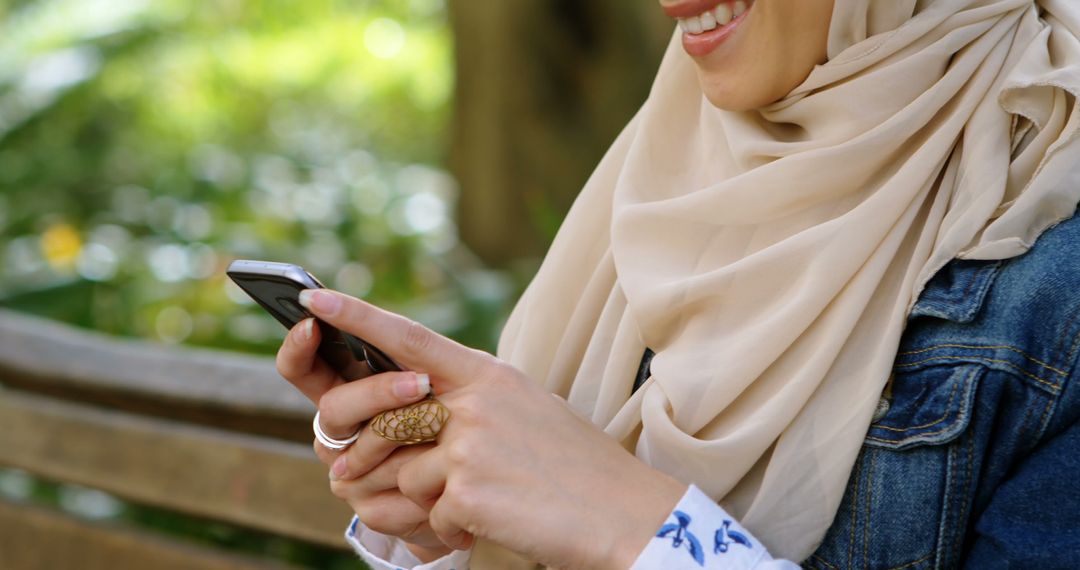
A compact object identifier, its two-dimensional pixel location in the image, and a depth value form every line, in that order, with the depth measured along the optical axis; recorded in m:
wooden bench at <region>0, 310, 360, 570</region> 1.40
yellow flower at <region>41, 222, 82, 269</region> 3.36
